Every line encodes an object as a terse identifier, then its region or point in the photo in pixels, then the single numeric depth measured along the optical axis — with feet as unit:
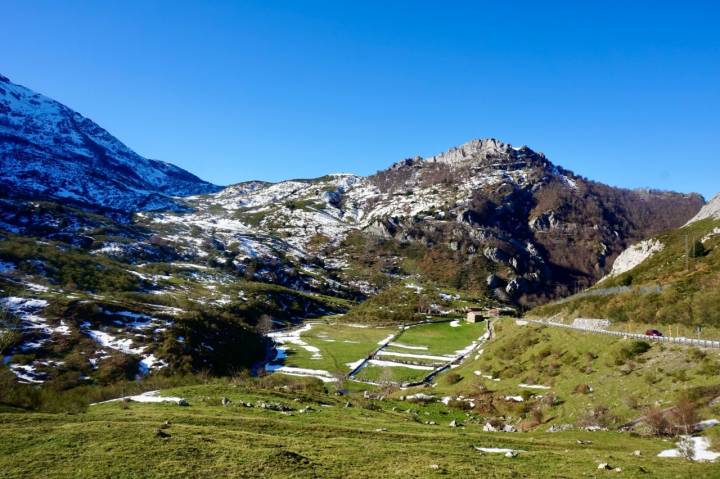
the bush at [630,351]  164.25
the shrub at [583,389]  156.97
